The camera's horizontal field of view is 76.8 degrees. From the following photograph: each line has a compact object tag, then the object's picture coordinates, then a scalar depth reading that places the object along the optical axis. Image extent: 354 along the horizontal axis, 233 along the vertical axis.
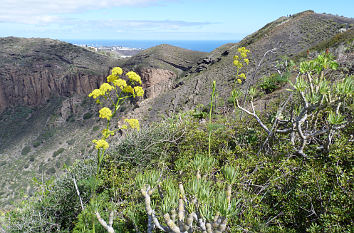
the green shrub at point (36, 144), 42.19
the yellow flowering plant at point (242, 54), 5.37
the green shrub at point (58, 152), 37.44
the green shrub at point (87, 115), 44.45
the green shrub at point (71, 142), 39.27
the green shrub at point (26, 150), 40.56
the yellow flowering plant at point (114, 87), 2.55
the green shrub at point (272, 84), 9.80
